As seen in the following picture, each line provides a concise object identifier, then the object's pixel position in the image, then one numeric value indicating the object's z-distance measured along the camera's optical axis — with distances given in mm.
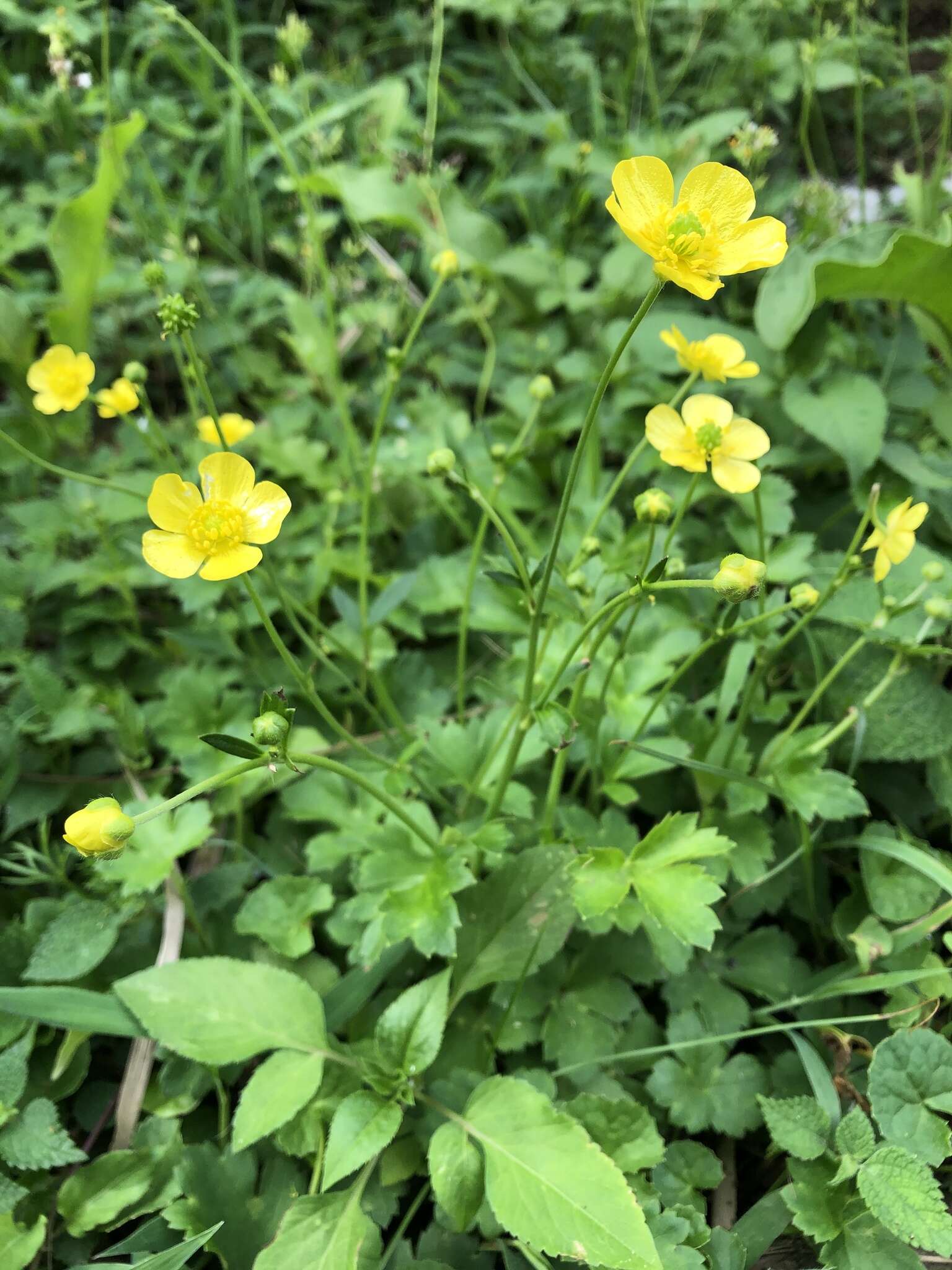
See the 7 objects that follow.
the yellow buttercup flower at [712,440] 165
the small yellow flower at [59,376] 211
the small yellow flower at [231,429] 220
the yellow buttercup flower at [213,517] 148
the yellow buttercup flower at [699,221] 133
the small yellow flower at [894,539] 169
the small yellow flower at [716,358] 177
